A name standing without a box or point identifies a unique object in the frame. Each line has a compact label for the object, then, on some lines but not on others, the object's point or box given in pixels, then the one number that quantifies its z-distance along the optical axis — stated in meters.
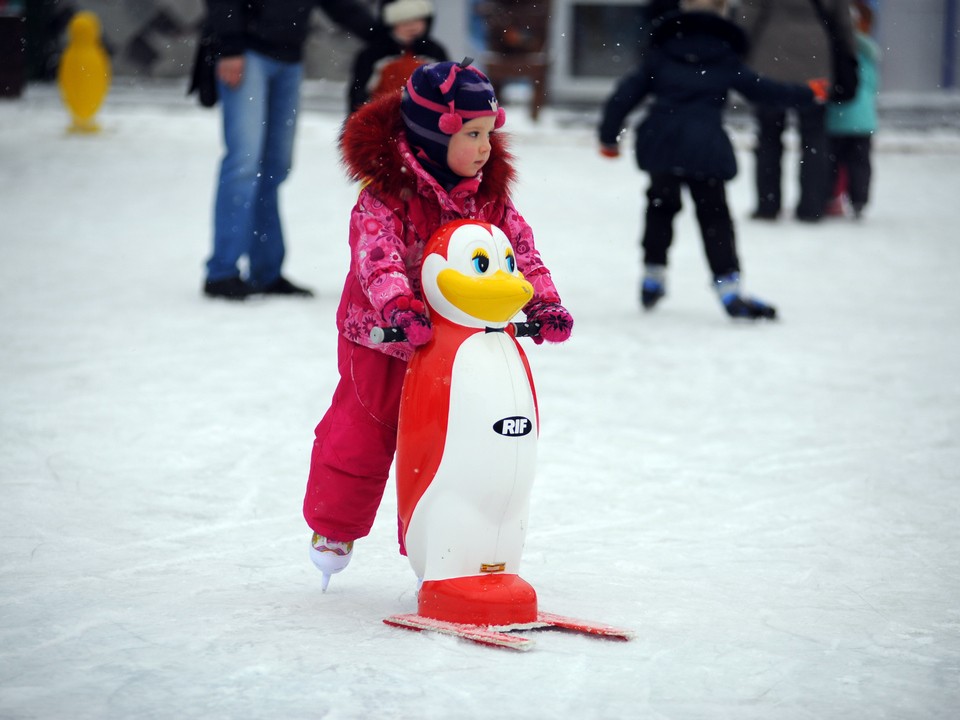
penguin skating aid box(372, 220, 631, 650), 5.22
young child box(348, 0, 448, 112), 13.02
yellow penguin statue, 23.19
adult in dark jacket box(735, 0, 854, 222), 18.30
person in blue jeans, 12.06
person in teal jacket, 18.94
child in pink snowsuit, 5.44
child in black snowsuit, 12.20
